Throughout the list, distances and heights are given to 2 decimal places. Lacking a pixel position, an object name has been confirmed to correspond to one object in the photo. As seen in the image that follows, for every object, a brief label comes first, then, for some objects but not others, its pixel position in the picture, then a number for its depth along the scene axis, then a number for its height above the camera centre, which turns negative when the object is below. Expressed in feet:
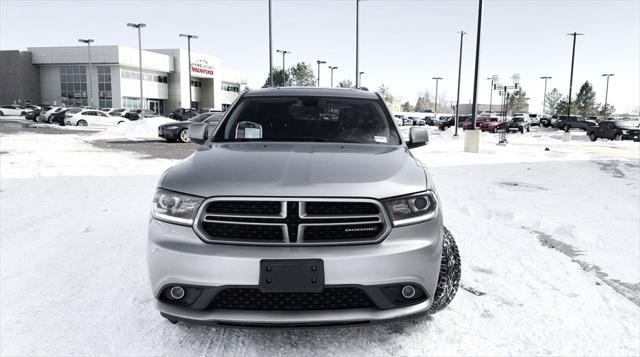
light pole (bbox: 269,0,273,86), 93.87 +11.22
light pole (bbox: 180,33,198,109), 184.66 +28.88
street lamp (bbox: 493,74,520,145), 81.20 +6.49
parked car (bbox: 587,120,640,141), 102.53 -2.37
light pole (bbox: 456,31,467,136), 108.72 +13.11
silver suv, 7.99 -2.21
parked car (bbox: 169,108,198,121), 122.81 -0.44
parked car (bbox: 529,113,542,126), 213.46 -1.23
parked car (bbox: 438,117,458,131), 164.49 -2.52
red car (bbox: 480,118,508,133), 138.93 -2.46
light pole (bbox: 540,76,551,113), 406.95 +13.65
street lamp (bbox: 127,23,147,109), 176.96 +31.28
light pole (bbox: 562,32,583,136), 127.91 +17.70
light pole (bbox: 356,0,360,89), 113.50 +20.23
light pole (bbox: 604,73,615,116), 302.25 +18.69
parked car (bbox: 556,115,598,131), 167.26 -1.35
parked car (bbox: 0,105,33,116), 175.22 -0.32
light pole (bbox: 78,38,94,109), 197.06 +12.75
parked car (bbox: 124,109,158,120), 132.16 -1.00
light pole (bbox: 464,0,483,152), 56.70 +0.53
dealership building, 218.59 +16.37
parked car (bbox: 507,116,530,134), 131.44 -2.21
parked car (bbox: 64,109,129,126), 114.52 -1.94
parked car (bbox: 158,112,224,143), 68.80 -2.66
